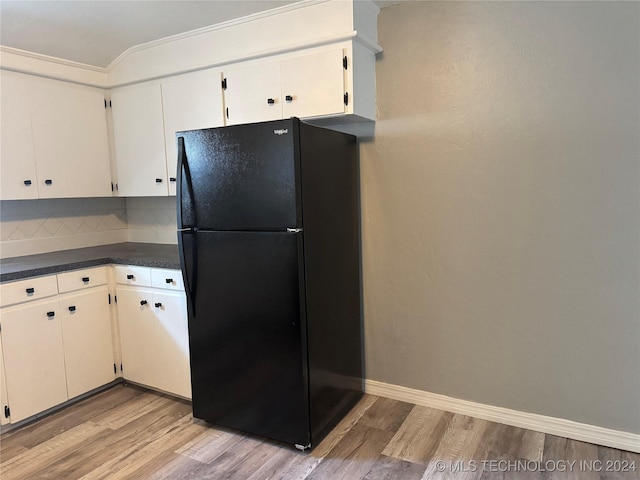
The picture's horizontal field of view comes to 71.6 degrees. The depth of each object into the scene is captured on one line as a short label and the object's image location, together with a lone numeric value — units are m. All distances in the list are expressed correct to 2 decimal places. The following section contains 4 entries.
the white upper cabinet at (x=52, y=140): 2.69
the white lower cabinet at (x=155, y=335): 2.60
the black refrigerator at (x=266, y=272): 2.06
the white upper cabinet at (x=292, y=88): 2.29
